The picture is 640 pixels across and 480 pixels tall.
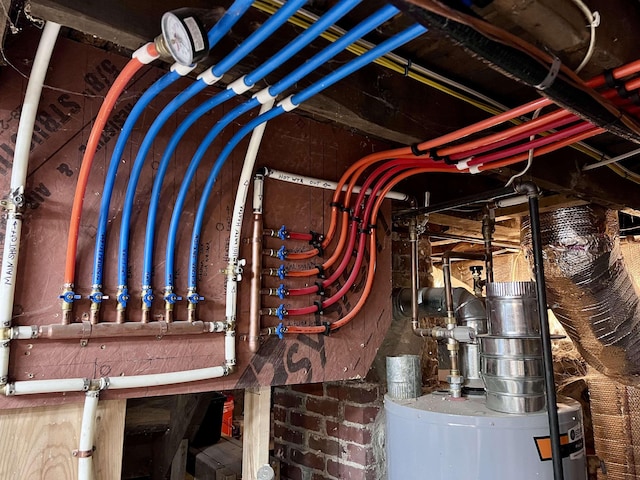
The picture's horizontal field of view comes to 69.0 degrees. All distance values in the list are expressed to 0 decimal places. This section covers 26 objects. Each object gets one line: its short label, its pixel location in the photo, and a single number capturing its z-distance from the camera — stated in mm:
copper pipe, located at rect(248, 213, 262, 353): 1205
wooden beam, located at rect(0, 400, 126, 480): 914
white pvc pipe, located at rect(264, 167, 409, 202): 1303
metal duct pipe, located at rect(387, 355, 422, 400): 1446
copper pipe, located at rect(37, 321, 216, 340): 928
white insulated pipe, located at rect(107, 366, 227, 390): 995
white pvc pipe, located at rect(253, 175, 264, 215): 1261
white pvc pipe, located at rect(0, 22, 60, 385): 883
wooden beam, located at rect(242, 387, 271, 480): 1298
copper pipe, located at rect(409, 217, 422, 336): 1674
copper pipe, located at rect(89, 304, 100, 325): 974
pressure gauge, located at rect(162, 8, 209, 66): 735
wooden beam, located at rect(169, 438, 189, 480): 2406
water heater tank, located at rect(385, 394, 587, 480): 1209
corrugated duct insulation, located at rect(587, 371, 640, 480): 2914
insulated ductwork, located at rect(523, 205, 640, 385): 1938
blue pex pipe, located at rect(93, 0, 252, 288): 946
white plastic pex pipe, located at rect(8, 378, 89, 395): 888
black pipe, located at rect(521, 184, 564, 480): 1175
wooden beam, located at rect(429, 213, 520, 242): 2129
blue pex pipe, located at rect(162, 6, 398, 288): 745
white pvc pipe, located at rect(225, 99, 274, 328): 1172
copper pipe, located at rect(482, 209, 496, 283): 1740
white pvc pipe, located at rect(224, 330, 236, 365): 1149
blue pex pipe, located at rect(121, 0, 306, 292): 761
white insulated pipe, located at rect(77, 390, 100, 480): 952
